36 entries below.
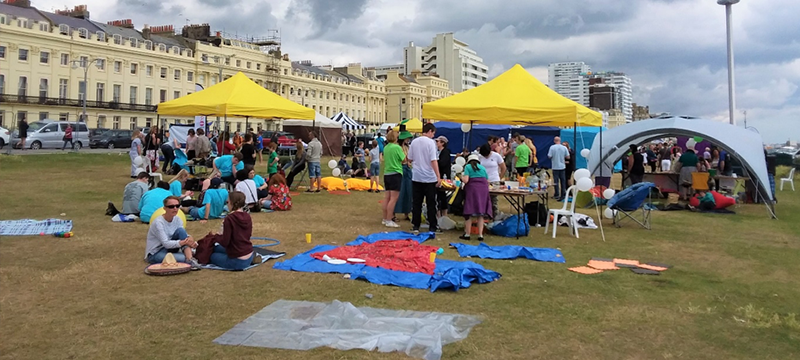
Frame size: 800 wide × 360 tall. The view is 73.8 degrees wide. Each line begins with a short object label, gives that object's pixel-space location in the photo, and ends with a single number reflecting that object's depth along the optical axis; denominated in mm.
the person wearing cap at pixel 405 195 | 9578
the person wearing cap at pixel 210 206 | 9742
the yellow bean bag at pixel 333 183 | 15156
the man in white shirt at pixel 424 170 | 8359
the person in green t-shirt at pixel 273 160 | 13086
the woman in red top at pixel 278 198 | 11148
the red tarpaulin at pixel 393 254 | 6379
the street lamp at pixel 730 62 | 22859
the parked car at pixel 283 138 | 35750
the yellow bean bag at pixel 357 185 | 15617
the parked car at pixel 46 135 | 28141
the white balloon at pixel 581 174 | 8844
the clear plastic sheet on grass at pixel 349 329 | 4004
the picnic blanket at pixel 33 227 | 8074
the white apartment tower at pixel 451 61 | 127125
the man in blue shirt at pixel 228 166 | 11641
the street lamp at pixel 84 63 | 56162
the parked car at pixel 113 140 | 33094
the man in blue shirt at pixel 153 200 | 8938
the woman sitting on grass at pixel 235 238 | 6215
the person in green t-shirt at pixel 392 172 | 9352
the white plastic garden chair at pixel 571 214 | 8555
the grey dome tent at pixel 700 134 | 12078
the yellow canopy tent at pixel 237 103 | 13570
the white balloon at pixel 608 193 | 9711
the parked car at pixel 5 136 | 27259
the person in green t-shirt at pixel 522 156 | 13891
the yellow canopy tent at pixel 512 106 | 10289
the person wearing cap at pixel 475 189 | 8078
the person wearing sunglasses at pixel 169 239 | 6281
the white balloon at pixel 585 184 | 8172
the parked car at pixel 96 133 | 32719
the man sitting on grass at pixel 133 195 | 9492
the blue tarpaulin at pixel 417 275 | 5637
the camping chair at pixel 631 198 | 9438
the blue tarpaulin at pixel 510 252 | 7184
